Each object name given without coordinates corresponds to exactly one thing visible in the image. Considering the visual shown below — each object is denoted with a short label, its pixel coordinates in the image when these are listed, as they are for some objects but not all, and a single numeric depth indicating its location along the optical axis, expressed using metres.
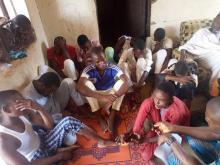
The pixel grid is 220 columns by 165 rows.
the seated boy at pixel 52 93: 1.57
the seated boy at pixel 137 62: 2.00
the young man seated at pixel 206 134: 1.07
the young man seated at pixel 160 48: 2.09
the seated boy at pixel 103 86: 1.75
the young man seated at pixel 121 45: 2.20
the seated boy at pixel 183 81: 1.73
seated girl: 1.39
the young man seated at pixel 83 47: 2.01
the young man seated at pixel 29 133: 1.17
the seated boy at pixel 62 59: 1.95
